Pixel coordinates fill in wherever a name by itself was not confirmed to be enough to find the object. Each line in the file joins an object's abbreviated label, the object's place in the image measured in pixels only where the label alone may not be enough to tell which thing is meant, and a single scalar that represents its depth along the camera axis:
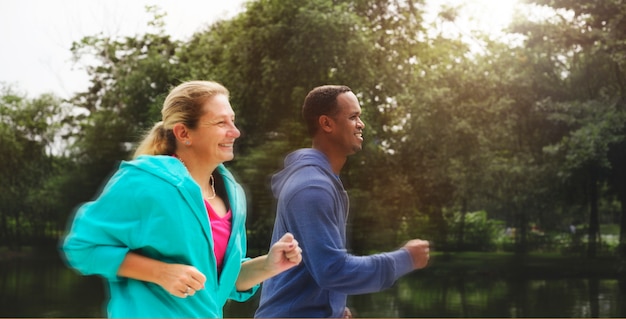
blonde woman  2.17
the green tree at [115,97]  24.59
